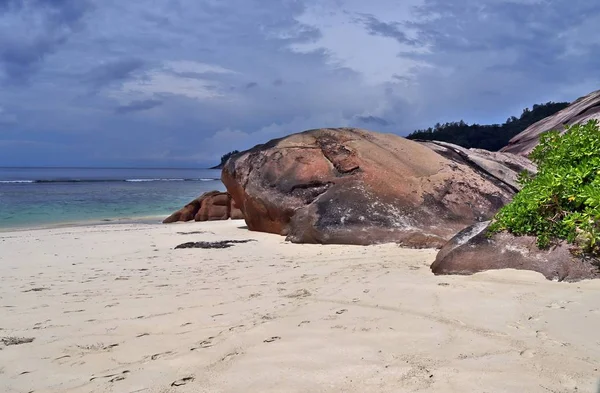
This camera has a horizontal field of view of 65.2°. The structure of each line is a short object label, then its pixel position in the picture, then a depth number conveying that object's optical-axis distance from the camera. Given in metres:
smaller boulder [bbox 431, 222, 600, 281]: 3.38
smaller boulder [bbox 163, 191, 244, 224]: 12.24
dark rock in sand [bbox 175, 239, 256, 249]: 6.17
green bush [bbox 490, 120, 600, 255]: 3.44
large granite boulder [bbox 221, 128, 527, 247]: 6.14
